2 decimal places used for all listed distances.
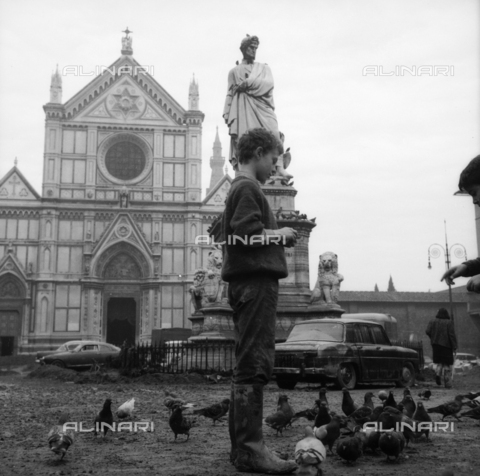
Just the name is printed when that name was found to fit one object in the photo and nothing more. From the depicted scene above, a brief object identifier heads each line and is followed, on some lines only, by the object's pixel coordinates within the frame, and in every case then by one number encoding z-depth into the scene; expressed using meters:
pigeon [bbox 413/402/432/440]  5.37
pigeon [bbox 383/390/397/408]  6.21
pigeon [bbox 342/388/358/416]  6.25
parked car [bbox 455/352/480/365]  39.25
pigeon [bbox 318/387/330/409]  5.98
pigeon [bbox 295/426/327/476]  3.60
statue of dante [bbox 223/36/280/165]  14.29
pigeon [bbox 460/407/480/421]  5.98
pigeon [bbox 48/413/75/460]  4.29
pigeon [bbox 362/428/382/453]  4.46
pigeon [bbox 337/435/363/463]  4.13
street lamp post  27.53
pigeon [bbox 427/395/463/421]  6.08
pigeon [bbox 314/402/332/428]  4.80
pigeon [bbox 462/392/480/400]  6.74
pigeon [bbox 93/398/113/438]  5.41
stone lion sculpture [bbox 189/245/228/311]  14.68
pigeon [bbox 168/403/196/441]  5.14
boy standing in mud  3.94
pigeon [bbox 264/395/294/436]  5.42
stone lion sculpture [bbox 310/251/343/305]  14.23
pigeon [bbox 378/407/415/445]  4.75
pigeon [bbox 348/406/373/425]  5.25
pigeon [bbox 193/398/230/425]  6.19
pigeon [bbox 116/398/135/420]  6.19
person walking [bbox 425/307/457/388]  12.56
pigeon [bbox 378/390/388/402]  6.96
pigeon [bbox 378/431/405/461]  4.20
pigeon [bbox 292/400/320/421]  5.93
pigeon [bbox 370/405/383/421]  5.08
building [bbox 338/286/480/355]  47.38
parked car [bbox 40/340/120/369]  23.79
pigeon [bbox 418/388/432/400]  8.54
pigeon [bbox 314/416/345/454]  4.52
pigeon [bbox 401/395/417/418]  6.01
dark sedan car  10.71
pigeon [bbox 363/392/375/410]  6.12
